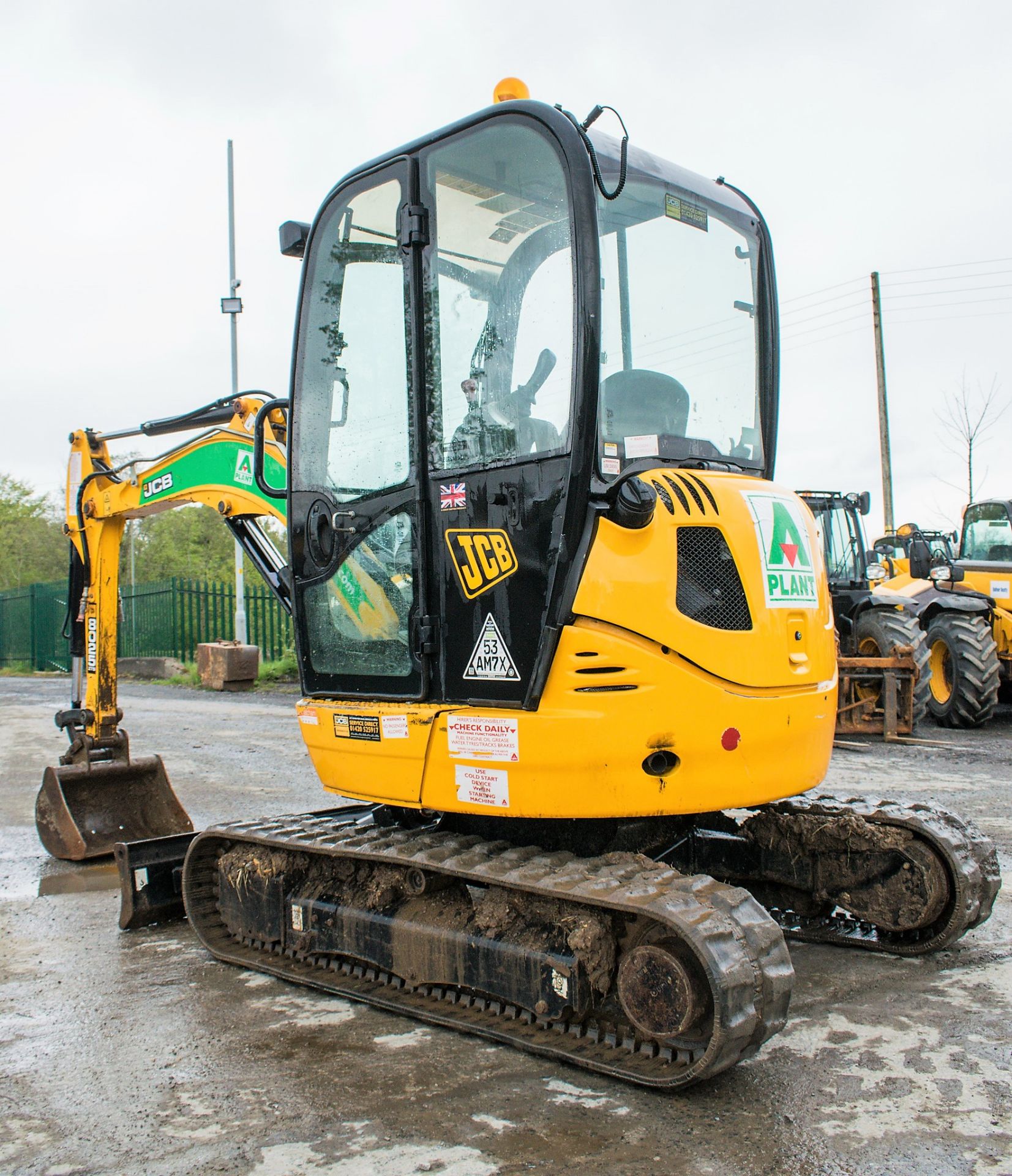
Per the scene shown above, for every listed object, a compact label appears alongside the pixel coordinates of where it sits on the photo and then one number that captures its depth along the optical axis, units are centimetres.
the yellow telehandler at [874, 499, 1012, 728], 1203
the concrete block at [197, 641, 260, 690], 1912
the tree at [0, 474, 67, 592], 4547
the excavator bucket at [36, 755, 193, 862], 684
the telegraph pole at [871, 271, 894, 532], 2377
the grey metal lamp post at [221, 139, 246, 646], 2152
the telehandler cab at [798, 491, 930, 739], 1136
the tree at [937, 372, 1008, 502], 2427
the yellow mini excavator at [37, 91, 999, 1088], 366
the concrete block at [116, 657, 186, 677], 2253
